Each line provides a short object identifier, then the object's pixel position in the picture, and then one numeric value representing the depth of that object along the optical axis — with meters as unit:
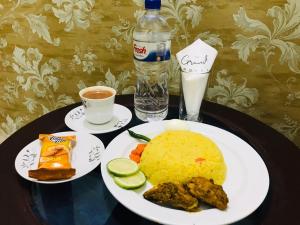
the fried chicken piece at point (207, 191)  0.63
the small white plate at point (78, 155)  0.74
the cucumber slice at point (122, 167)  0.70
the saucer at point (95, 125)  0.95
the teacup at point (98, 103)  0.93
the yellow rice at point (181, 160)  0.73
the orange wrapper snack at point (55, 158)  0.71
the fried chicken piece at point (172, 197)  0.64
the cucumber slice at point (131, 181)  0.68
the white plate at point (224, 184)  0.60
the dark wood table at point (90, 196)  0.65
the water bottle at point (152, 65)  0.93
